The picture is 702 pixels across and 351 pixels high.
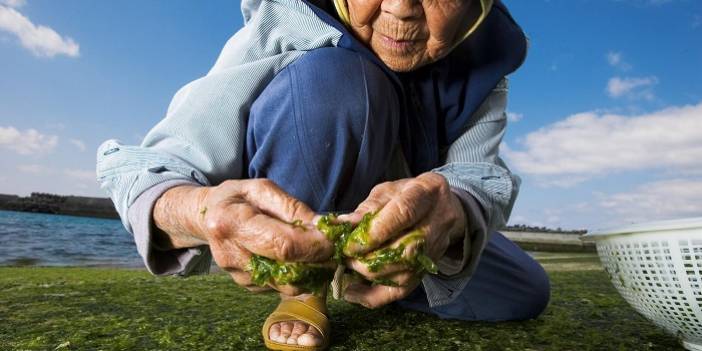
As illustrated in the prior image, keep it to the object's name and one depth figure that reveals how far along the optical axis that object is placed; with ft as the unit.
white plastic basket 1.43
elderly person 1.16
